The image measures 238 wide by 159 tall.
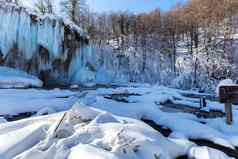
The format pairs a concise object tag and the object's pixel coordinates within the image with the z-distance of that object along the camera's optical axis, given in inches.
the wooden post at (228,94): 151.8
